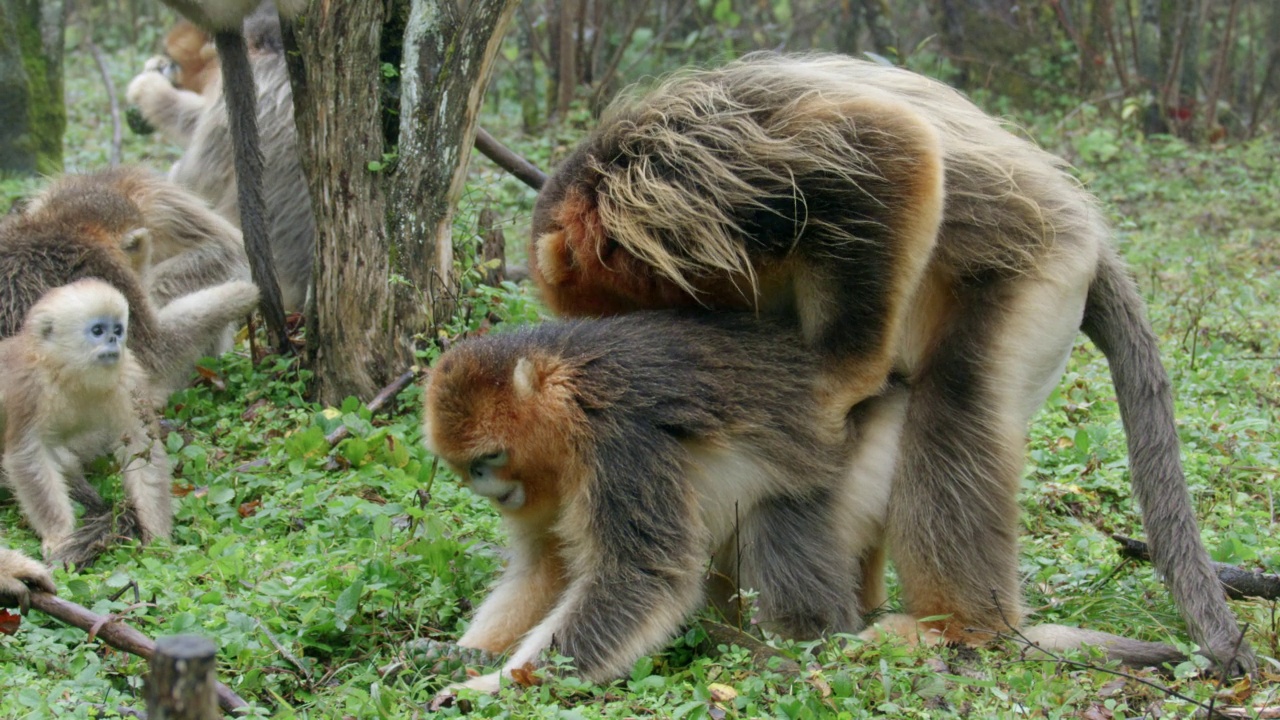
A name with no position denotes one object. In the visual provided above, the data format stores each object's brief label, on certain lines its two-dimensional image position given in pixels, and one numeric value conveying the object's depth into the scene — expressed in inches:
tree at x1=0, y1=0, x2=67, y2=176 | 359.9
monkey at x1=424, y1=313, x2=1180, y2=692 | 159.0
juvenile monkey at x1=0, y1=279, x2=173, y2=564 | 199.0
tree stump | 85.0
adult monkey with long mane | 165.3
